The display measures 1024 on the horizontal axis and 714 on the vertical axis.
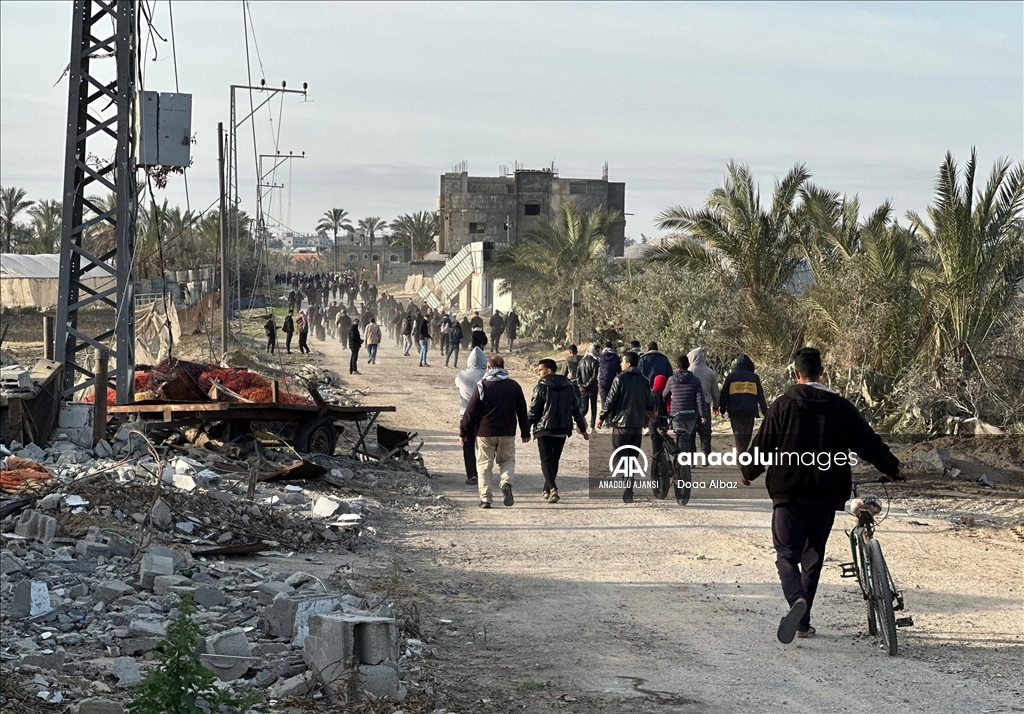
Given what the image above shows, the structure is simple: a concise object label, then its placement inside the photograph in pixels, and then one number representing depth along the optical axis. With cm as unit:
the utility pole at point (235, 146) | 3762
